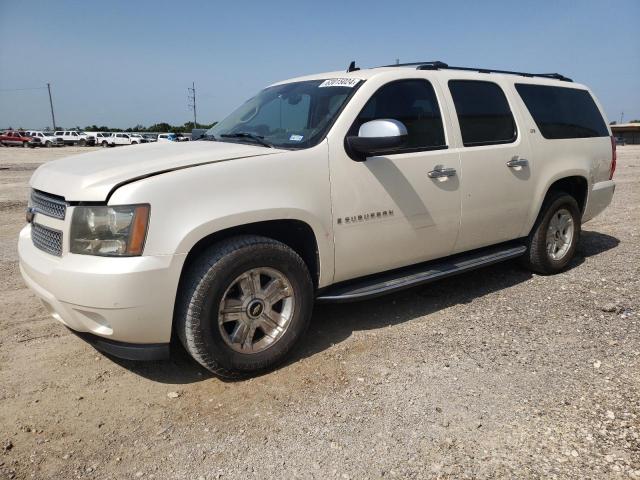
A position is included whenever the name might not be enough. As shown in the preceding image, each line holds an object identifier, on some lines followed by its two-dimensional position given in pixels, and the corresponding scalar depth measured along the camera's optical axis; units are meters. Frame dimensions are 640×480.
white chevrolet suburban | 2.68
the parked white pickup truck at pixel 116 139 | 49.41
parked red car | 46.66
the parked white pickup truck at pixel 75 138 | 51.53
